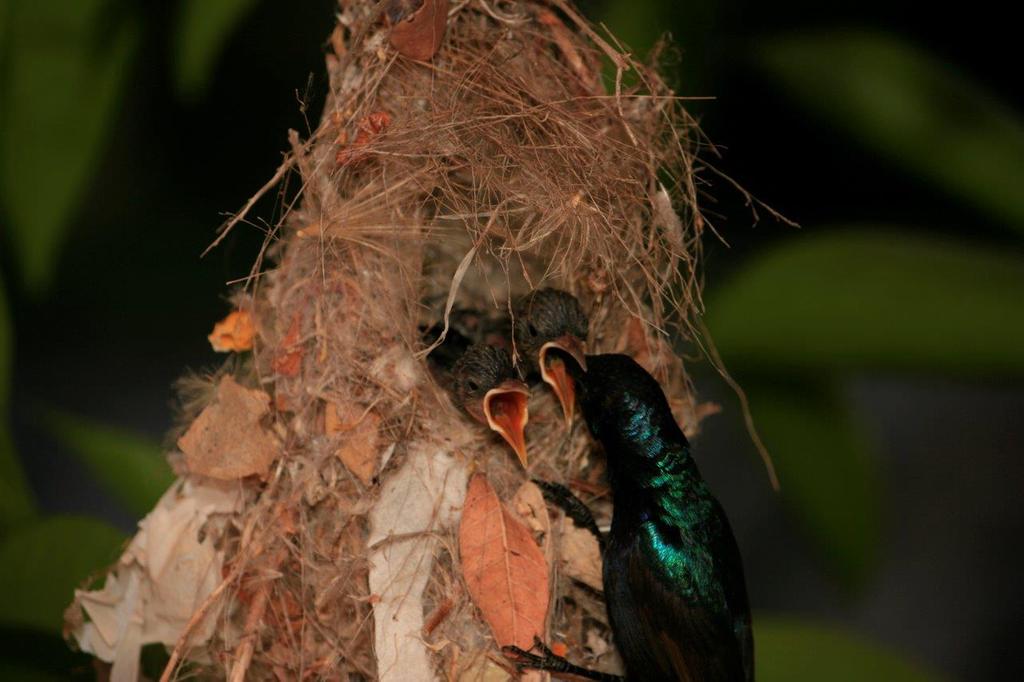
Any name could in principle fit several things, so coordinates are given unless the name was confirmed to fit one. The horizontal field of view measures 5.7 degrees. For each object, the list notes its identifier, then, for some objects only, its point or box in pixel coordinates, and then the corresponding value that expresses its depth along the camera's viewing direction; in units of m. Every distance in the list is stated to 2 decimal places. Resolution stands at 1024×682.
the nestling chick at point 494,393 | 1.97
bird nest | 1.96
